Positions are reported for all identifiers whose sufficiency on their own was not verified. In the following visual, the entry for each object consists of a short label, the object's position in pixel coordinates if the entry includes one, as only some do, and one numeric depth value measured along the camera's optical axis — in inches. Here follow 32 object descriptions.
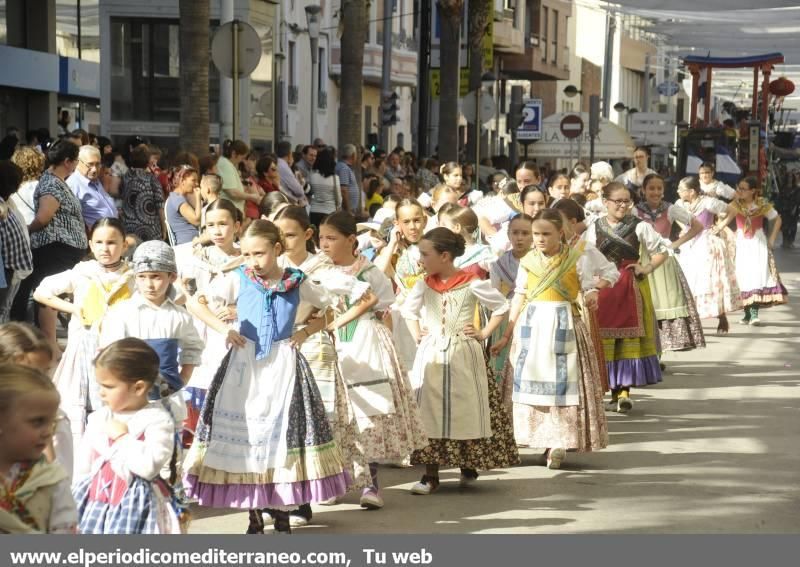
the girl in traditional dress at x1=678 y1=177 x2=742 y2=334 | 759.1
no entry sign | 1393.9
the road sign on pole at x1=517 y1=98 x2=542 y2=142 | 1461.6
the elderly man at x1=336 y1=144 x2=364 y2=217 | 866.1
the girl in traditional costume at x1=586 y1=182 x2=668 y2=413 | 506.3
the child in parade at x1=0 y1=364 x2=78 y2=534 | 177.3
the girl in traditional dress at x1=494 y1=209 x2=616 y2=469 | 403.9
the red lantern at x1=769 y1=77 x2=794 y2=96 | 1608.0
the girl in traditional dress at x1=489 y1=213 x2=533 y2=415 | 423.8
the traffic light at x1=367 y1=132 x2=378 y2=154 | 1456.9
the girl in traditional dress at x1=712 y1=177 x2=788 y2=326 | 797.9
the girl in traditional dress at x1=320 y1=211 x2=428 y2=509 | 351.6
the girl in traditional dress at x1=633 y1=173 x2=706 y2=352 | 596.7
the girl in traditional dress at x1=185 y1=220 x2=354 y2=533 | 306.0
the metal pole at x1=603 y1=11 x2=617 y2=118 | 2149.4
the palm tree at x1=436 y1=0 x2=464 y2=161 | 1152.2
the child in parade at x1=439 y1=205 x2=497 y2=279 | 426.3
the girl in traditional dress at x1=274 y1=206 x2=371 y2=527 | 325.7
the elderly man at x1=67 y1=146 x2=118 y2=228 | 565.9
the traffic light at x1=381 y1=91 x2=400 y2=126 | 1422.2
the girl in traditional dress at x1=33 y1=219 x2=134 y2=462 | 332.5
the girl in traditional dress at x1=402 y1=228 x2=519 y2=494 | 372.5
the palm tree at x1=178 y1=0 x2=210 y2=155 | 772.0
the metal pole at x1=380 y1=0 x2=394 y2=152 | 1421.5
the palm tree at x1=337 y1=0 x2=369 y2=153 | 1027.3
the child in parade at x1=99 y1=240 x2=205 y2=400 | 310.2
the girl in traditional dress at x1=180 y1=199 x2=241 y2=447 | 373.7
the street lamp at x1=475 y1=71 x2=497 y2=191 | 1127.5
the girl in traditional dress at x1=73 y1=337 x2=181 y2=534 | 234.7
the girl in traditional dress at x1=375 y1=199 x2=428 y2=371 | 391.9
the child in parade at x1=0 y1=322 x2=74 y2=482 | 229.1
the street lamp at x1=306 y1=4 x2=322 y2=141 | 1616.6
